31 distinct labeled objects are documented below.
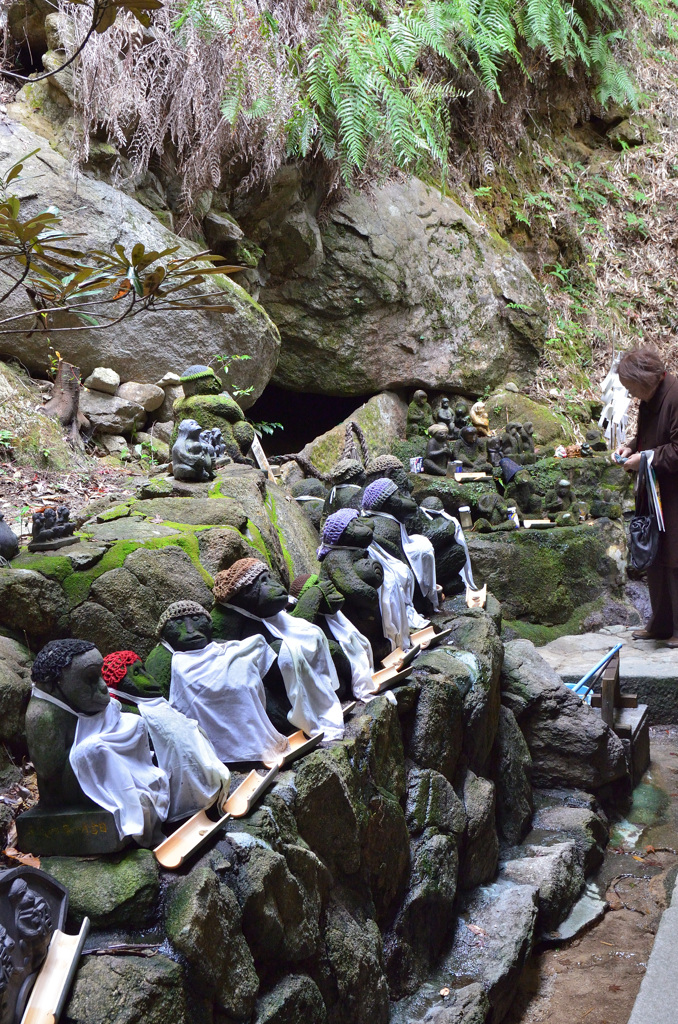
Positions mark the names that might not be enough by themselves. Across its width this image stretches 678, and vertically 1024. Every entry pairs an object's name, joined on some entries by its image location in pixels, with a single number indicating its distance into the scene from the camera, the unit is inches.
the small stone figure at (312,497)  253.8
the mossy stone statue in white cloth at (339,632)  148.6
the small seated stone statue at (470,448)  382.9
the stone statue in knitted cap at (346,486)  195.3
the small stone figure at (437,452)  363.6
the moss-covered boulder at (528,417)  444.8
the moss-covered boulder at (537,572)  316.5
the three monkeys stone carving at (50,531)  157.5
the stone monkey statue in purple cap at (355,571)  161.5
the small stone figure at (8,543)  151.1
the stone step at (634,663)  240.5
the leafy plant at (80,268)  68.5
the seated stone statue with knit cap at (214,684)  118.6
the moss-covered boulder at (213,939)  86.4
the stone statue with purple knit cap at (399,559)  172.6
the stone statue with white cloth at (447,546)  203.9
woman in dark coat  244.5
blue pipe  227.1
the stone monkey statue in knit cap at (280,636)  131.8
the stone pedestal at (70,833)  93.8
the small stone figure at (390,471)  193.9
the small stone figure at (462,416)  412.5
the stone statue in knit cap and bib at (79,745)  94.7
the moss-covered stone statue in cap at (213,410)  250.5
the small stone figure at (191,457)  220.7
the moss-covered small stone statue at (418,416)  419.2
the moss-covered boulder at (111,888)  87.5
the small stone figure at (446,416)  409.7
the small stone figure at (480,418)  420.5
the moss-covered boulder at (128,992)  75.8
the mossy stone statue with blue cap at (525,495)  354.3
